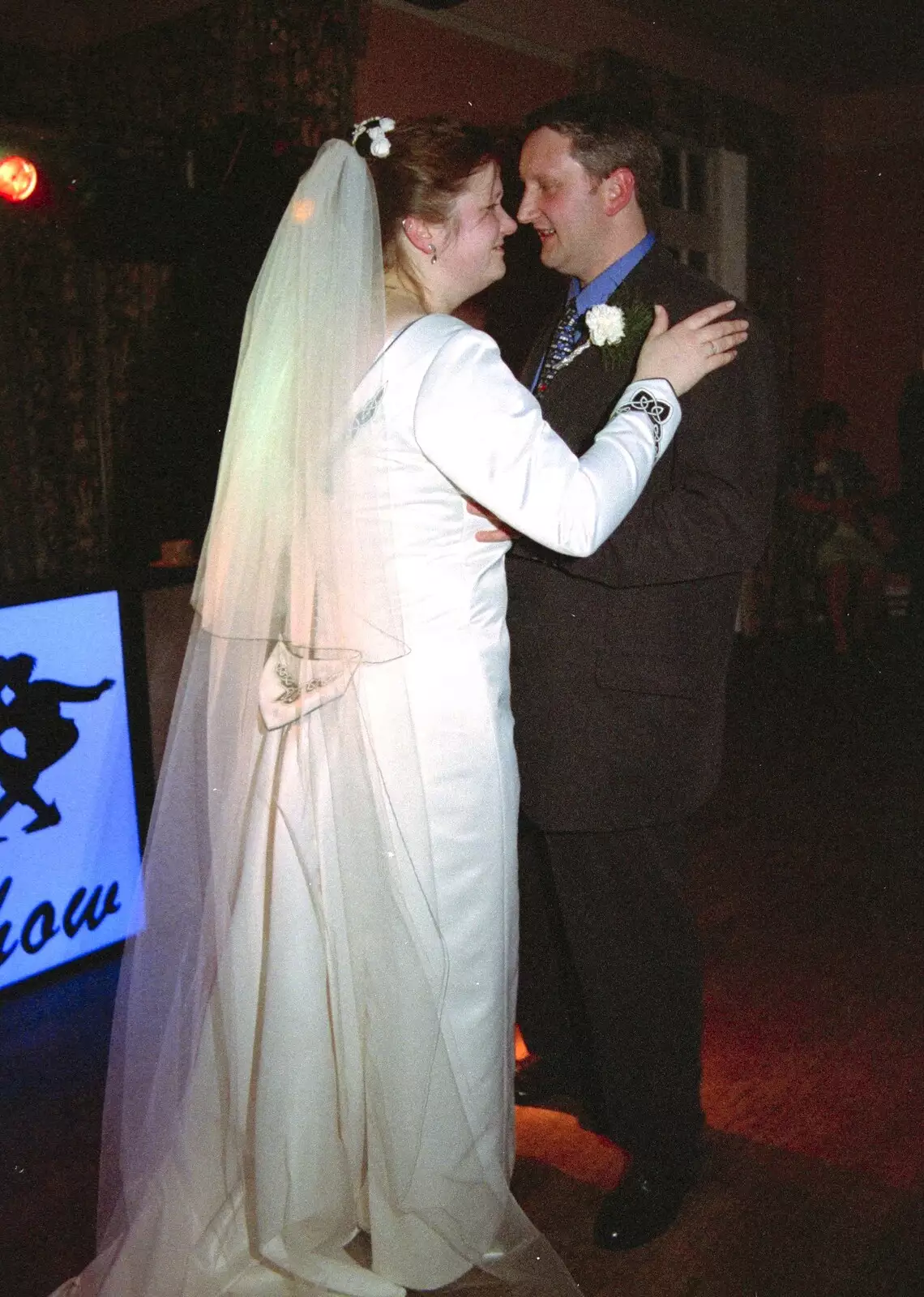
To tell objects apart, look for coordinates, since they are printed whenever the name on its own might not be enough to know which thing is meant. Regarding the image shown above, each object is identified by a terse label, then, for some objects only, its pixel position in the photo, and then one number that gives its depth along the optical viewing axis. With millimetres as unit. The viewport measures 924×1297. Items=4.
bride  1580
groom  1785
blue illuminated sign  2721
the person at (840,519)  7020
